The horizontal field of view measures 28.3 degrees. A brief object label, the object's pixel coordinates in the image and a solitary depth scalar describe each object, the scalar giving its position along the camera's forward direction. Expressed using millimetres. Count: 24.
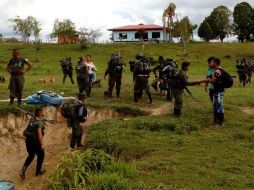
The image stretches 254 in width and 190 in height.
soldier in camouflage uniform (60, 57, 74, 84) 25609
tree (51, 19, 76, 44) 66375
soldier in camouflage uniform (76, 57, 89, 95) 18359
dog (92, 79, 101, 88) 23391
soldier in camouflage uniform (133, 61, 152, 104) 17000
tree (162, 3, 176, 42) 62156
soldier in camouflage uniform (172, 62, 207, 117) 14555
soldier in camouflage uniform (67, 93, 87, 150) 12391
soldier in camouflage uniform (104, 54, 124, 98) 18016
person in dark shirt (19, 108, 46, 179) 11242
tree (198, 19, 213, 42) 71812
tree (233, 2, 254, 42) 72125
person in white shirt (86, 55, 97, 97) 20491
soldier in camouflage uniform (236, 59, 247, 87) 25984
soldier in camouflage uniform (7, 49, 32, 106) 15953
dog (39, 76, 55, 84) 26912
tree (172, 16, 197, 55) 57350
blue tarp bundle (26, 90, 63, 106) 16922
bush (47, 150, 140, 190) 8609
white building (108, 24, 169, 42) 75375
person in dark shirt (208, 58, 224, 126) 13609
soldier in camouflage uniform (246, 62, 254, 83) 27966
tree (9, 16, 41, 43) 62750
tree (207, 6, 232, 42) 73188
